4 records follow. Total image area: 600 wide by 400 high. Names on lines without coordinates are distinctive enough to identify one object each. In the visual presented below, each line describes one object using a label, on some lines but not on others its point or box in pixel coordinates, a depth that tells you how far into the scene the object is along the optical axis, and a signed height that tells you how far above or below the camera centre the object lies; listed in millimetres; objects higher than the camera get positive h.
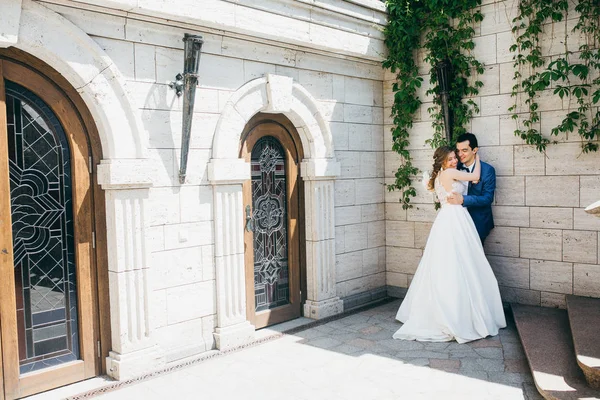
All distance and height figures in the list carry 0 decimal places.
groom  5945 -189
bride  5316 -1122
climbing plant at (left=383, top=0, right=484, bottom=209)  6270 +1279
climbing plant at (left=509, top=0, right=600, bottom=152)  5473 +974
